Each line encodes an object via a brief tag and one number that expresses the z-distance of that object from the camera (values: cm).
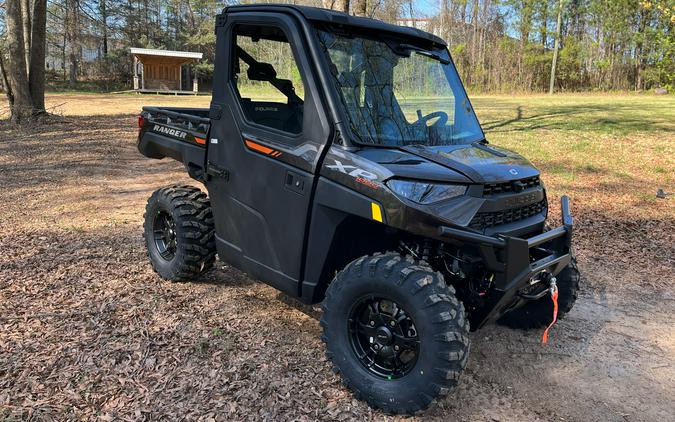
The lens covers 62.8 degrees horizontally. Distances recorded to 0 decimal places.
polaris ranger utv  288
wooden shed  3753
